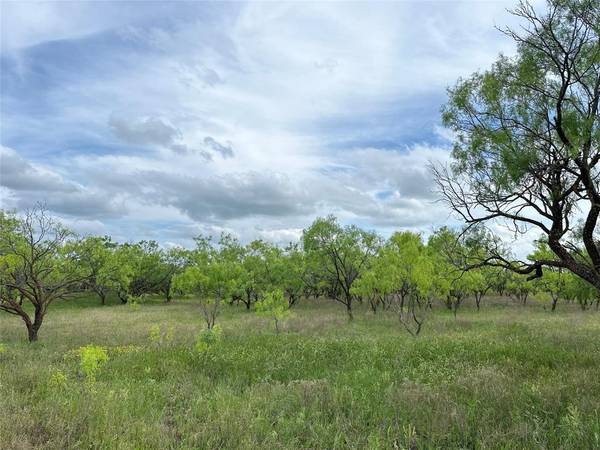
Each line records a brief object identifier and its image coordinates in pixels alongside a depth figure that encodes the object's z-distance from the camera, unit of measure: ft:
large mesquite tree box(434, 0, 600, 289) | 35.64
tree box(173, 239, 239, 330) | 86.22
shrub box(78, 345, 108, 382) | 32.59
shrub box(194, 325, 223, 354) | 52.93
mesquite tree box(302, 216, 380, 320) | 133.69
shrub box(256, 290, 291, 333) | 84.84
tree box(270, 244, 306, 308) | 163.43
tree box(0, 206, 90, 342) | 66.54
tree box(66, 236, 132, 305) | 97.09
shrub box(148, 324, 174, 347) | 57.85
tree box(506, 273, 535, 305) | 159.52
